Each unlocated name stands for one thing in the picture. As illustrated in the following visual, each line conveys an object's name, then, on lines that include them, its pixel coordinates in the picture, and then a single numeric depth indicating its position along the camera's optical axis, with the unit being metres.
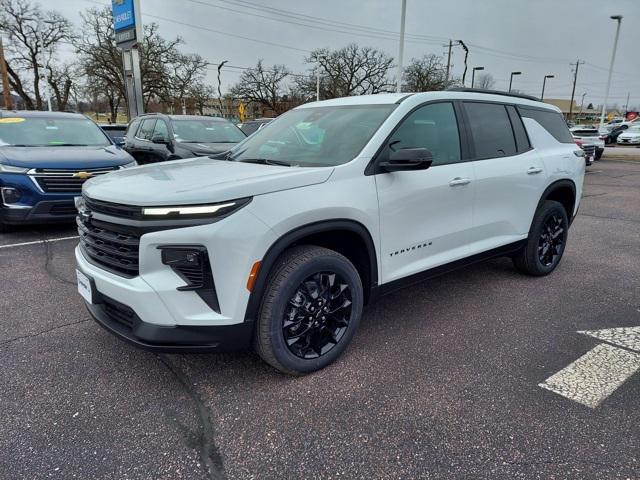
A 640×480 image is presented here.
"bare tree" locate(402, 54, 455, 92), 46.12
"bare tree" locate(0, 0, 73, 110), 34.41
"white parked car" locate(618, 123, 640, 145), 29.12
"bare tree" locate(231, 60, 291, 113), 52.03
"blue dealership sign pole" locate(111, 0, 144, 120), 14.30
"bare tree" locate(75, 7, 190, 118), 34.81
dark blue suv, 5.83
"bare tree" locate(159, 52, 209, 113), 37.27
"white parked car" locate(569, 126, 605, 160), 18.55
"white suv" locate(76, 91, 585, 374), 2.37
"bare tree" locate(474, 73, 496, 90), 68.34
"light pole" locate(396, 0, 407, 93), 18.89
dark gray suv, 8.39
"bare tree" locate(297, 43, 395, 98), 48.88
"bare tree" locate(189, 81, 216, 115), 40.21
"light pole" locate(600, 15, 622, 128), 28.59
